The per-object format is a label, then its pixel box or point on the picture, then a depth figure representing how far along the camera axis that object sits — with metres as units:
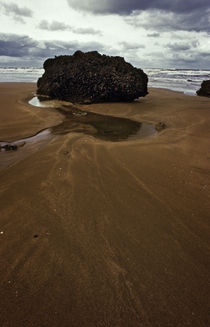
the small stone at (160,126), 7.28
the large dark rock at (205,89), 18.97
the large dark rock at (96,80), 12.47
